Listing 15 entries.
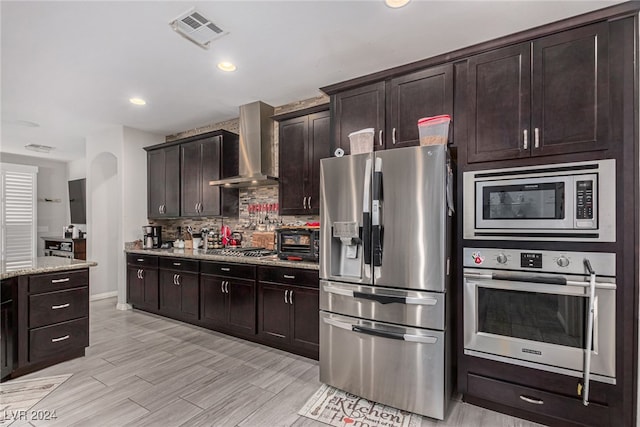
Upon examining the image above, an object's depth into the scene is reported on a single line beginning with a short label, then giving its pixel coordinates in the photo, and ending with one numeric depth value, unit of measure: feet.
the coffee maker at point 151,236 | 15.69
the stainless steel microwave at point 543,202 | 6.08
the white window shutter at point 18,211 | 20.19
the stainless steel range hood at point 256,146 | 12.57
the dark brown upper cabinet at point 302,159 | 11.00
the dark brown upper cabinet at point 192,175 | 13.98
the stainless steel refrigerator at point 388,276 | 6.74
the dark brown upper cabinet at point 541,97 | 6.23
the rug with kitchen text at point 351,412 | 6.81
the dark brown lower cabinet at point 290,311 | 9.64
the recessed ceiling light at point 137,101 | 12.19
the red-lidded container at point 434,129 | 7.18
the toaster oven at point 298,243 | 9.91
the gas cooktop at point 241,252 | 11.69
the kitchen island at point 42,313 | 8.45
